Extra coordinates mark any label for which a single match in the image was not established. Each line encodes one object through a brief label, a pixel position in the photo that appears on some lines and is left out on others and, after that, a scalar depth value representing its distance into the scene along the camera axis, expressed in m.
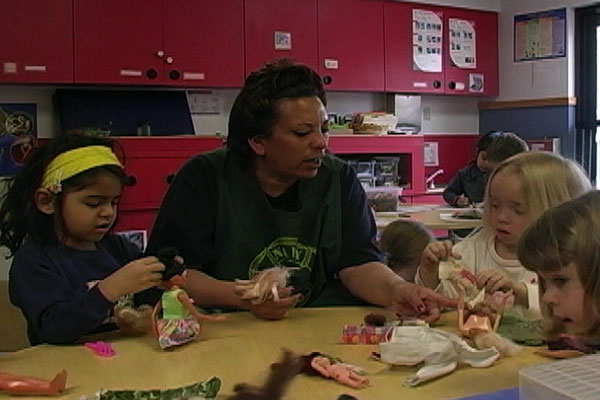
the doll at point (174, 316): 1.29
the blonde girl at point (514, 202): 1.82
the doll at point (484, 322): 1.26
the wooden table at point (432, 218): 3.39
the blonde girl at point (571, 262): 1.16
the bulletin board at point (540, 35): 5.77
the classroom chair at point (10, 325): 1.71
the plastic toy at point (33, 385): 1.06
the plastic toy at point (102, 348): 1.28
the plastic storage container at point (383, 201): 3.86
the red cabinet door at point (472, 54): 5.96
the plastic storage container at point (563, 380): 0.82
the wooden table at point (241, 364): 1.08
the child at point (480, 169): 3.98
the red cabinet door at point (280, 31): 4.86
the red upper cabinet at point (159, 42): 4.22
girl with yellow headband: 1.45
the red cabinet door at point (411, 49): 5.61
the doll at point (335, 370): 1.09
